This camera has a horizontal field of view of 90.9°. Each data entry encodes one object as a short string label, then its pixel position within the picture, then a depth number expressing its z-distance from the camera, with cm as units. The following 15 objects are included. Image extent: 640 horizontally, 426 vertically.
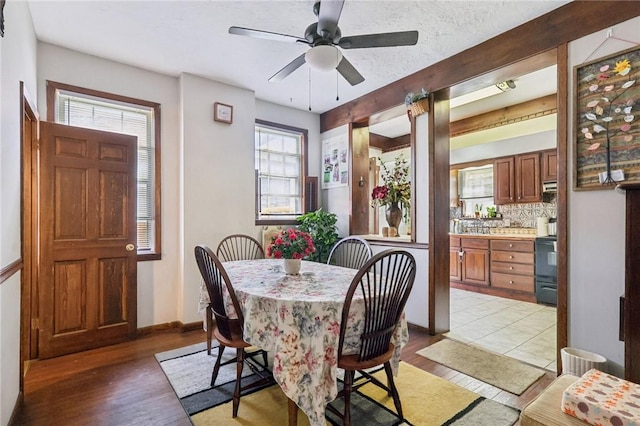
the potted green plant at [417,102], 329
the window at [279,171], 433
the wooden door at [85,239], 275
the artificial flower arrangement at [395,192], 397
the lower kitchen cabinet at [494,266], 453
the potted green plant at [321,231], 413
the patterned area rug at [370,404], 185
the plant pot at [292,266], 230
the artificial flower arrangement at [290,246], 225
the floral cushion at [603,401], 113
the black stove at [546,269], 423
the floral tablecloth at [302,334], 152
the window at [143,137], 322
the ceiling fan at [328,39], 203
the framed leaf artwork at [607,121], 206
